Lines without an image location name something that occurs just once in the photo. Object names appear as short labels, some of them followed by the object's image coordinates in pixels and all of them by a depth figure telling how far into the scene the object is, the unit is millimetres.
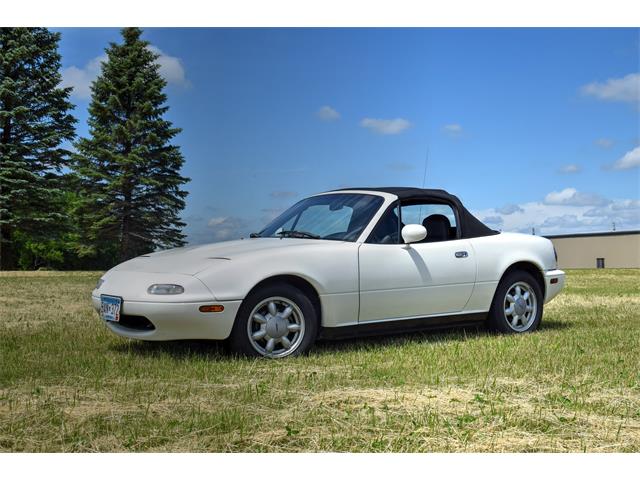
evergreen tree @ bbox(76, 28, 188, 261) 34375
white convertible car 6555
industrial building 41809
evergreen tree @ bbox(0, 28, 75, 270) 30297
